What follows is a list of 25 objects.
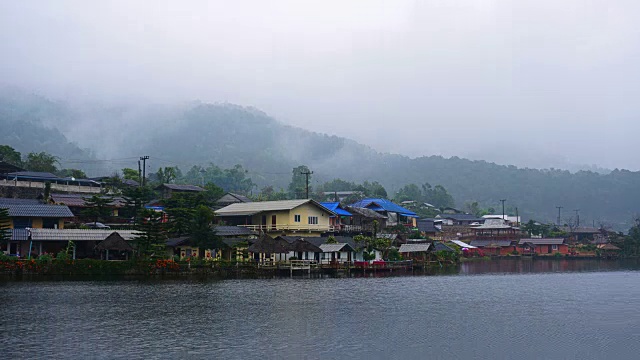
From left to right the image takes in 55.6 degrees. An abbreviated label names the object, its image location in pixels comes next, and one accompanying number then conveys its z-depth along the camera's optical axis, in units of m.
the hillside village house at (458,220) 126.88
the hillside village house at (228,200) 91.69
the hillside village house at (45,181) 75.59
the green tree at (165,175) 106.44
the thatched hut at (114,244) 53.29
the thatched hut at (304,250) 61.59
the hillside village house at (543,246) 103.19
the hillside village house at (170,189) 89.94
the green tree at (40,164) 99.00
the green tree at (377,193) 143.00
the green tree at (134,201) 66.38
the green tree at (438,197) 180.12
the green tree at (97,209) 64.31
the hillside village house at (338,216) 78.44
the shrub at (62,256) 50.23
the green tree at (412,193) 174.65
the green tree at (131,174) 103.00
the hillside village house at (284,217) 73.38
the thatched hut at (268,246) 58.28
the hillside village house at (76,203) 68.62
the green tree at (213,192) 93.12
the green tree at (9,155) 93.25
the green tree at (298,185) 126.19
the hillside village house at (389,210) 95.75
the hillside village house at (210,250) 59.78
